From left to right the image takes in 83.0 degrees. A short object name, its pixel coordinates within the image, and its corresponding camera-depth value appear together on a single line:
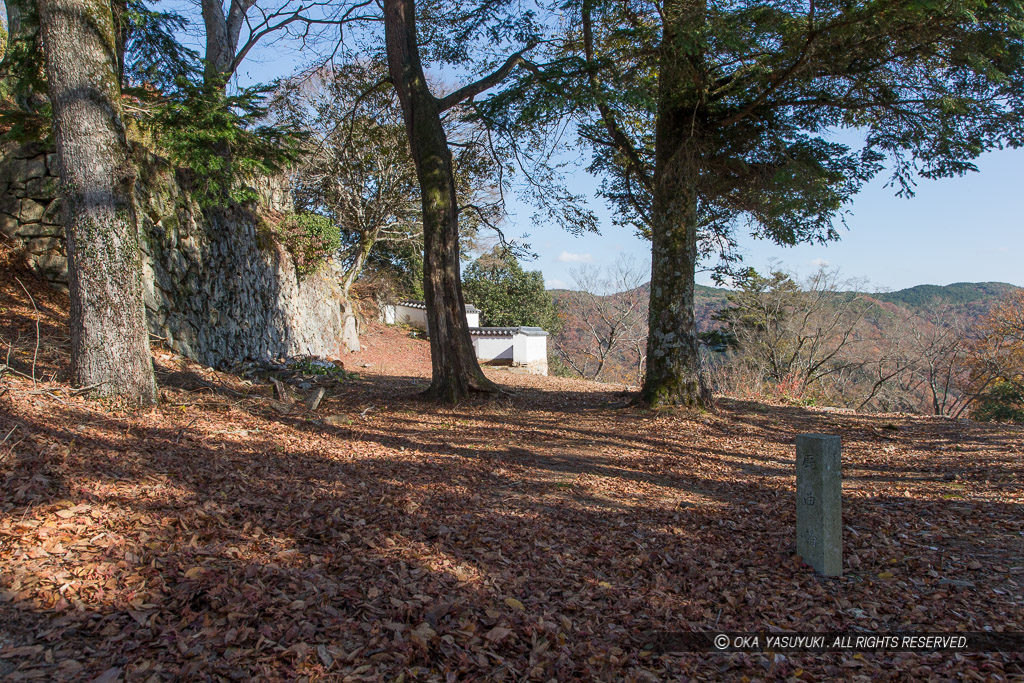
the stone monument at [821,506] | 3.40
